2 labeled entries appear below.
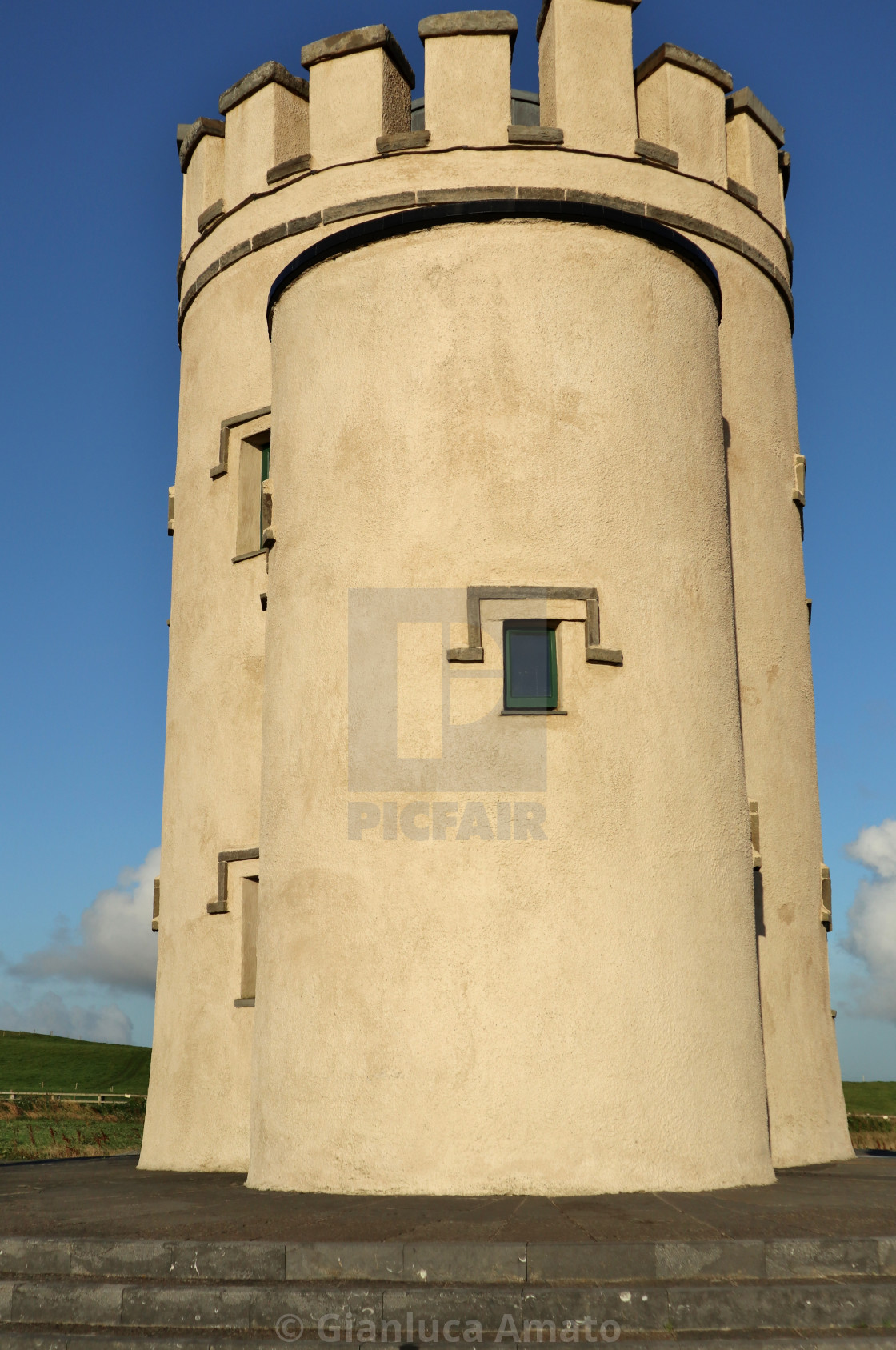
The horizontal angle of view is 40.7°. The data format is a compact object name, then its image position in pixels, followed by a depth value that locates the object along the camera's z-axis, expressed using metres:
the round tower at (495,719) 8.65
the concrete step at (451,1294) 5.84
